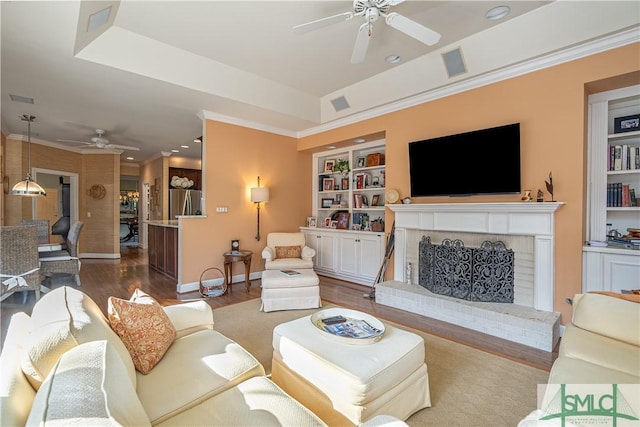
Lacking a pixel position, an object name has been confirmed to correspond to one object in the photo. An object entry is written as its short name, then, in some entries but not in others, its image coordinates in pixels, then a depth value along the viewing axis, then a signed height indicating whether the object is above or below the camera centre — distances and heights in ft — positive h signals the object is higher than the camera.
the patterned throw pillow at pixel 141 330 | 4.95 -2.13
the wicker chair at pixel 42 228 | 16.28 -1.02
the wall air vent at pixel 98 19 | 8.63 +5.86
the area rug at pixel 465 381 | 5.86 -4.06
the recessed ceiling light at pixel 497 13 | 9.13 +6.40
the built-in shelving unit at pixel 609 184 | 9.06 +0.97
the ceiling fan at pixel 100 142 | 18.39 +4.40
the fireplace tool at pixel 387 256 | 13.97 -2.12
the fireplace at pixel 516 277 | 9.26 -2.18
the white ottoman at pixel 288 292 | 11.66 -3.25
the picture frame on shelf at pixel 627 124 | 9.37 +2.94
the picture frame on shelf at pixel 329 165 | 19.35 +3.16
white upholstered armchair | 14.21 -1.99
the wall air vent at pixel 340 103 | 15.52 +5.89
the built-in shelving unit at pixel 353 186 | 17.13 +1.65
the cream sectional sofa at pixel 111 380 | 2.52 -1.83
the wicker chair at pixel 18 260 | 10.90 -1.89
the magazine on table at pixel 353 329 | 6.25 -2.63
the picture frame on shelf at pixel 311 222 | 19.66 -0.68
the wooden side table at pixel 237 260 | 14.98 -2.50
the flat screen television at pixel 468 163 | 10.59 +1.97
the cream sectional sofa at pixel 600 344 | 4.70 -2.46
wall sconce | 16.33 +0.99
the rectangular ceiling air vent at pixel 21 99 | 13.23 +5.19
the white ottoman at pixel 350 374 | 4.95 -2.98
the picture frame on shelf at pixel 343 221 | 18.02 -0.59
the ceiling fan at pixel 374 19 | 7.50 +5.04
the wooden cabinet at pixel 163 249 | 16.30 -2.35
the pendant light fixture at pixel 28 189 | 14.75 +1.09
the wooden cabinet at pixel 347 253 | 15.61 -2.34
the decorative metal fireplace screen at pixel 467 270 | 10.61 -2.24
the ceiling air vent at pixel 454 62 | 11.16 +5.85
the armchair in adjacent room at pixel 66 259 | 13.61 -2.33
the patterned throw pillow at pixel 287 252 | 15.12 -2.09
